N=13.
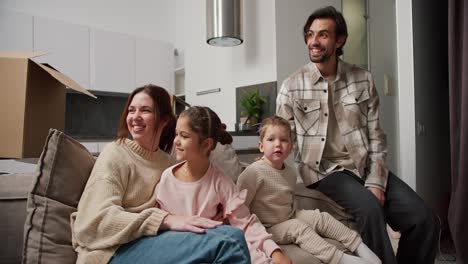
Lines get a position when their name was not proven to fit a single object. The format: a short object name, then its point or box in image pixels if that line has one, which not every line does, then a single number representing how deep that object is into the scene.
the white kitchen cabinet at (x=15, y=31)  3.19
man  1.59
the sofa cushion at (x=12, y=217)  1.15
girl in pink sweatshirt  1.21
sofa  1.08
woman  0.96
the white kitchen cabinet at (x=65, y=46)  3.36
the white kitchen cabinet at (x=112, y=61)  3.71
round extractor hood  3.39
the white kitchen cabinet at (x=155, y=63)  4.08
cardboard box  1.23
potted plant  3.38
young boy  1.36
